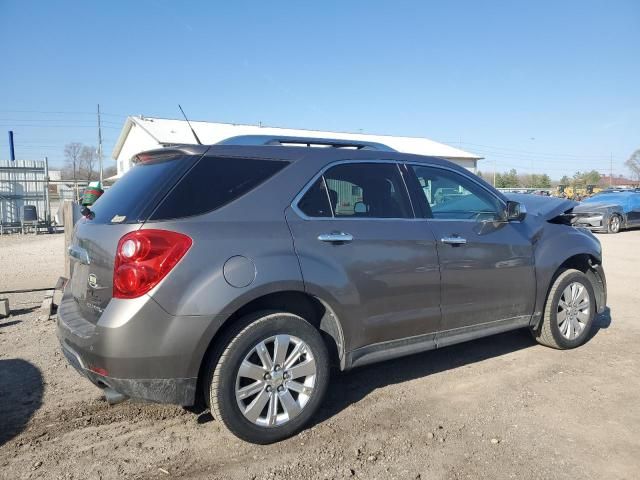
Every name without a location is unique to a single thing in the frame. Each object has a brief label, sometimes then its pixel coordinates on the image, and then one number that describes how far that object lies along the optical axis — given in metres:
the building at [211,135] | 27.02
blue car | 19.45
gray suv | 2.79
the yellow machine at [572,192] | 45.21
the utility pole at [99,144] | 48.38
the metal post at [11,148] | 27.62
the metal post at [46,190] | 20.81
